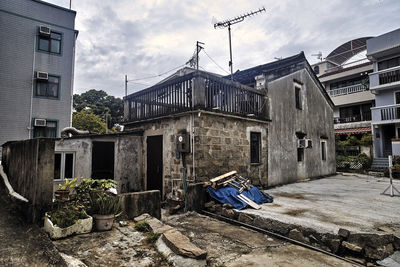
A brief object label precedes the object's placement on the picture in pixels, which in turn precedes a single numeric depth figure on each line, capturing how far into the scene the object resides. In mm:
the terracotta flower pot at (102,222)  4082
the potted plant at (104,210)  4094
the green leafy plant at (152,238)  3766
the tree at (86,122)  21547
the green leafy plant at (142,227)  4277
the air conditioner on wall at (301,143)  11341
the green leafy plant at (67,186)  4561
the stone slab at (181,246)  3123
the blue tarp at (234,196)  6008
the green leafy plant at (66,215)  3701
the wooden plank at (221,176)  6491
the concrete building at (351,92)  20453
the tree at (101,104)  28672
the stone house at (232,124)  7113
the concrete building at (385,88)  16344
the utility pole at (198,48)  11725
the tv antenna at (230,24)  10685
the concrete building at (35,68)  11652
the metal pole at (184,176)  6629
